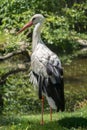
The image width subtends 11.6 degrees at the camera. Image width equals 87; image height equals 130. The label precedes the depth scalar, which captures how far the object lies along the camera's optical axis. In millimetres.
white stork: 10445
